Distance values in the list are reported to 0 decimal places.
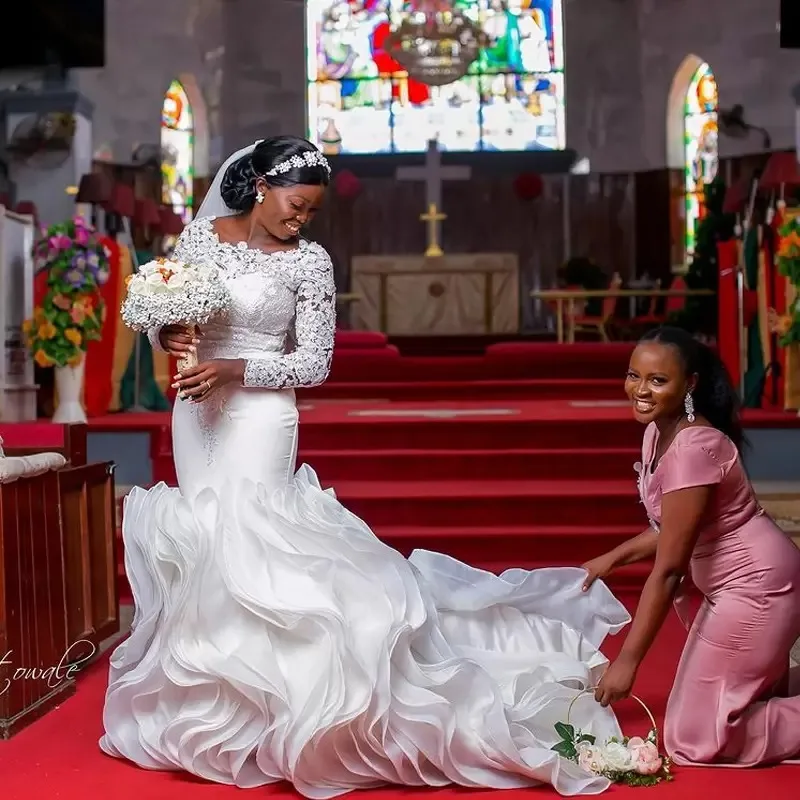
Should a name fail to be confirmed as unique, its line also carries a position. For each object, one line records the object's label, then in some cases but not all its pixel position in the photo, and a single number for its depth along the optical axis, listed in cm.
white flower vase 834
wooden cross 1477
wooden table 1159
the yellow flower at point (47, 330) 820
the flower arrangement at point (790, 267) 771
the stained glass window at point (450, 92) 1628
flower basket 297
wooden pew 362
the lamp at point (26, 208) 1173
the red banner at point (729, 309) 993
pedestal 856
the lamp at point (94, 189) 1088
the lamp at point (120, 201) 1096
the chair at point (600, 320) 1305
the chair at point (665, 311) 1390
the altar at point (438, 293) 1439
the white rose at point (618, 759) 298
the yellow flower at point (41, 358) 825
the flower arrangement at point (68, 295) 806
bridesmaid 304
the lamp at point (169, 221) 1214
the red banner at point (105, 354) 920
